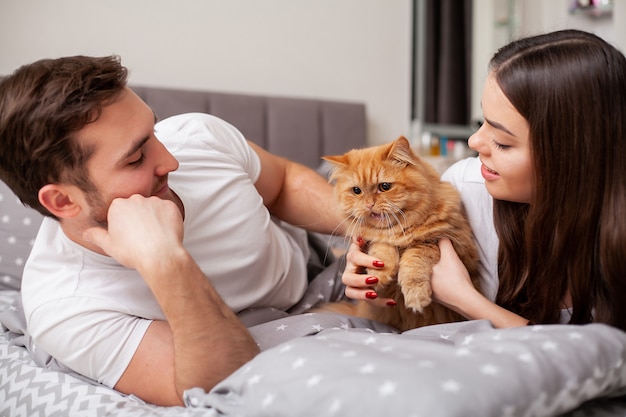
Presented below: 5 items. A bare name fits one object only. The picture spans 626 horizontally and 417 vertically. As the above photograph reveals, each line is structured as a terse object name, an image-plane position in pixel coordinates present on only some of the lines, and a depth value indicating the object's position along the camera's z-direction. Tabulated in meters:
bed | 0.84
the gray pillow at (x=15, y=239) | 1.99
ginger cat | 1.46
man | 1.17
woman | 1.17
